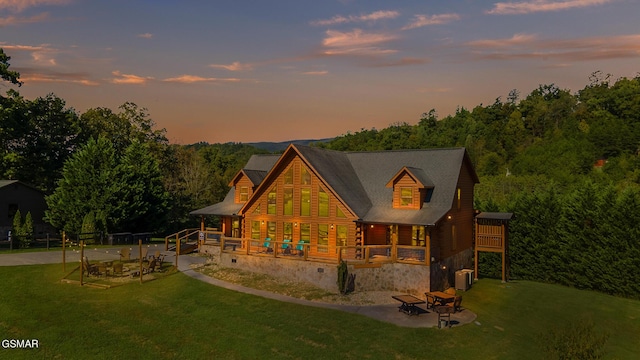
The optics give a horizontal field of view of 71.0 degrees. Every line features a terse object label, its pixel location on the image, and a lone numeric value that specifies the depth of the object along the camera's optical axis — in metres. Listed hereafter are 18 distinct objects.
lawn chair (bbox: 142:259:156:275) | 26.70
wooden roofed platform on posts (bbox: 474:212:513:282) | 29.23
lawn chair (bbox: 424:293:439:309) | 21.32
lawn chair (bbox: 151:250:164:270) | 27.72
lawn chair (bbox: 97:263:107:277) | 25.36
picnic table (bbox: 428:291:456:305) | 20.73
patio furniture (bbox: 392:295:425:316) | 20.69
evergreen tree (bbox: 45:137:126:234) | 39.69
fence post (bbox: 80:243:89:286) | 23.75
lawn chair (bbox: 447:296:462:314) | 21.07
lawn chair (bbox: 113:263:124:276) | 25.61
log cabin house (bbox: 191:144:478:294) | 24.75
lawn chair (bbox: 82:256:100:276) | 25.25
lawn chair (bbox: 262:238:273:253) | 28.12
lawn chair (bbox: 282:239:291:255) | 27.21
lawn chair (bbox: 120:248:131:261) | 28.09
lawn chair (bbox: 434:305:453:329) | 19.23
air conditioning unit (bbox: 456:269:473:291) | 26.48
